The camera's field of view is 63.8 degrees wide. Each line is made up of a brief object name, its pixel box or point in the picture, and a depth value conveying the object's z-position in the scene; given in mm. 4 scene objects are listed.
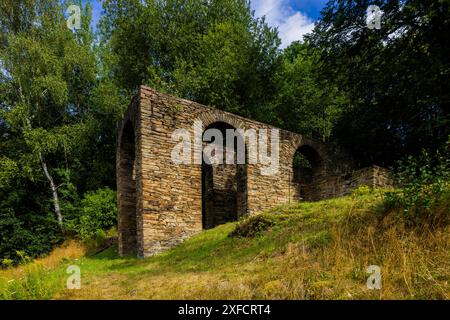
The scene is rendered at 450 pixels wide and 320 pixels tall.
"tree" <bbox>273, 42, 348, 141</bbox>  21984
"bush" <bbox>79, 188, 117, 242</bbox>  15445
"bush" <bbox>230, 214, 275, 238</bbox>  8188
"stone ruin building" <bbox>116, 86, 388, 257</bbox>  10328
